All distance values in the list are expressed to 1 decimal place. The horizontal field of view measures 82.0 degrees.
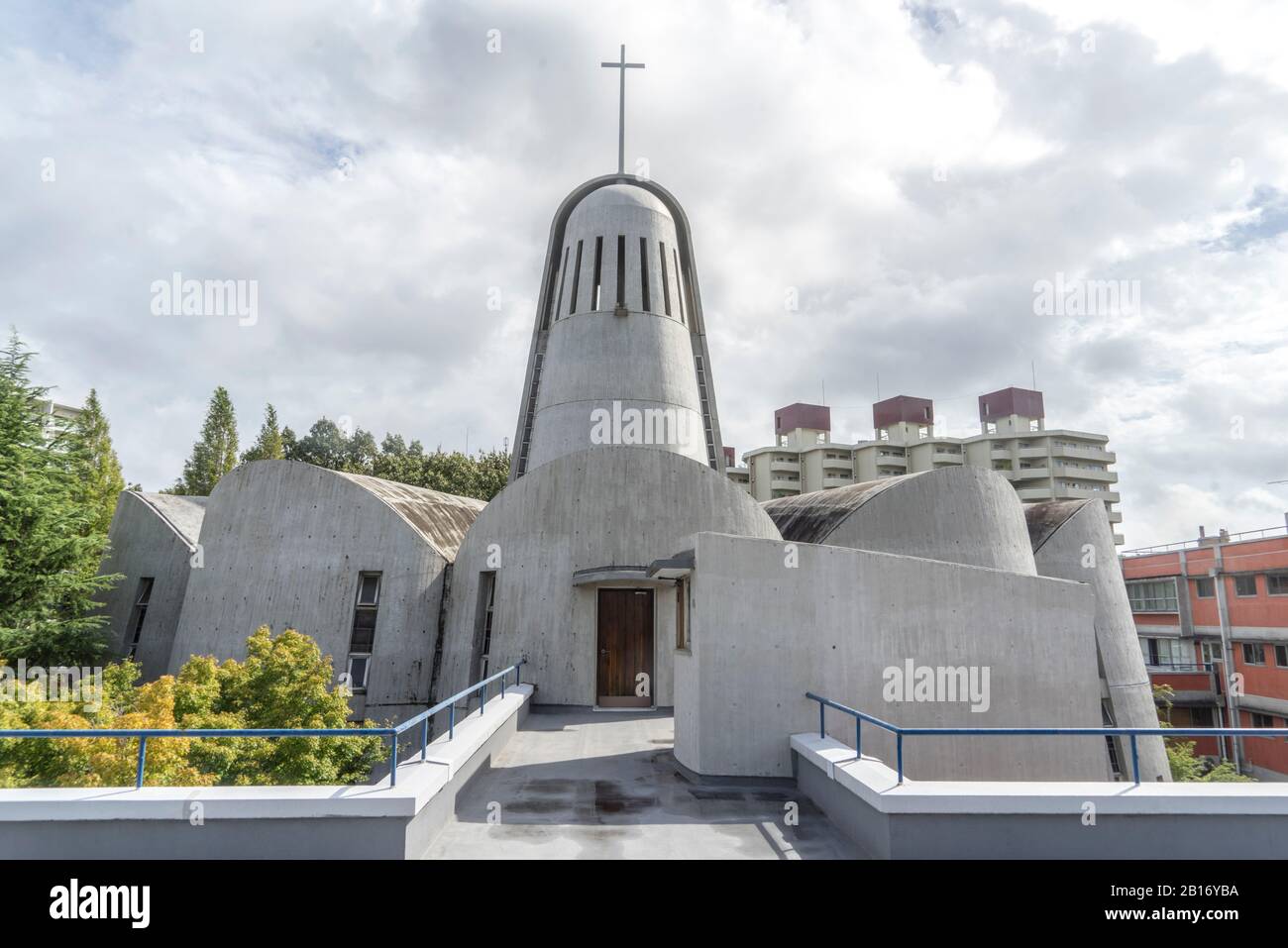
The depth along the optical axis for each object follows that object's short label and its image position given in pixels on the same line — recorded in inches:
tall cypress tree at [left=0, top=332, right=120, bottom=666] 707.4
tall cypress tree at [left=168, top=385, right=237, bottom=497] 2062.0
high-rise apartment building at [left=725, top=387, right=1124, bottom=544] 3016.7
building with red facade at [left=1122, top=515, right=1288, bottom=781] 1483.8
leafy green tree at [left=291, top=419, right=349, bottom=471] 2388.0
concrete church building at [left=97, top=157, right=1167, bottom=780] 382.6
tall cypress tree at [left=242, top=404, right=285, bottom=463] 2153.1
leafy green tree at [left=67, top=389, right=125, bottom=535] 1594.1
